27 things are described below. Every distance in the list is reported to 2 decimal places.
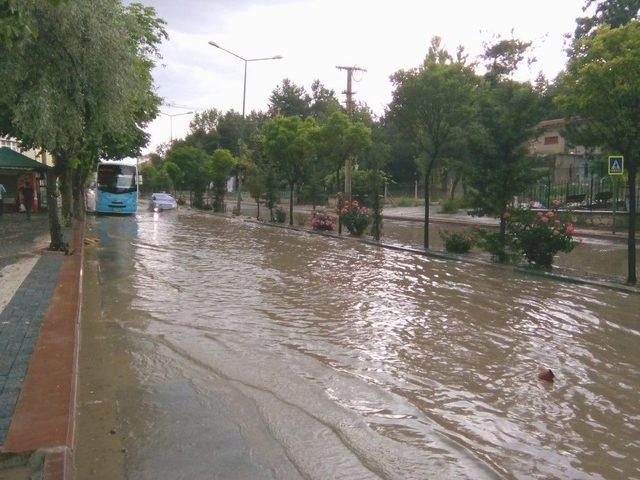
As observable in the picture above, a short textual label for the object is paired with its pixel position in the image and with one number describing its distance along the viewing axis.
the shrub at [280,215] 30.47
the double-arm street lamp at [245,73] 37.47
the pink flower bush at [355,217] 22.39
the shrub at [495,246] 15.07
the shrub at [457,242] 17.14
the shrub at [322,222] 25.45
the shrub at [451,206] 37.91
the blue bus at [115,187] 35.25
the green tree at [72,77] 10.80
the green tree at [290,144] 28.55
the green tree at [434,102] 17.47
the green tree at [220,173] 42.19
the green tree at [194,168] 48.58
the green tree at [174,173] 62.97
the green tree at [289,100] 69.24
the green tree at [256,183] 32.44
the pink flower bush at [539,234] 13.75
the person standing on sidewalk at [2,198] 27.69
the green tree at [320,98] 69.32
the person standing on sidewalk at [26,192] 29.54
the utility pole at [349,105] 28.30
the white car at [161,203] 45.30
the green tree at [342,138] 26.23
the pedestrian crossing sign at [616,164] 13.22
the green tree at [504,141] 14.40
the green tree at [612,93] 11.00
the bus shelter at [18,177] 27.97
